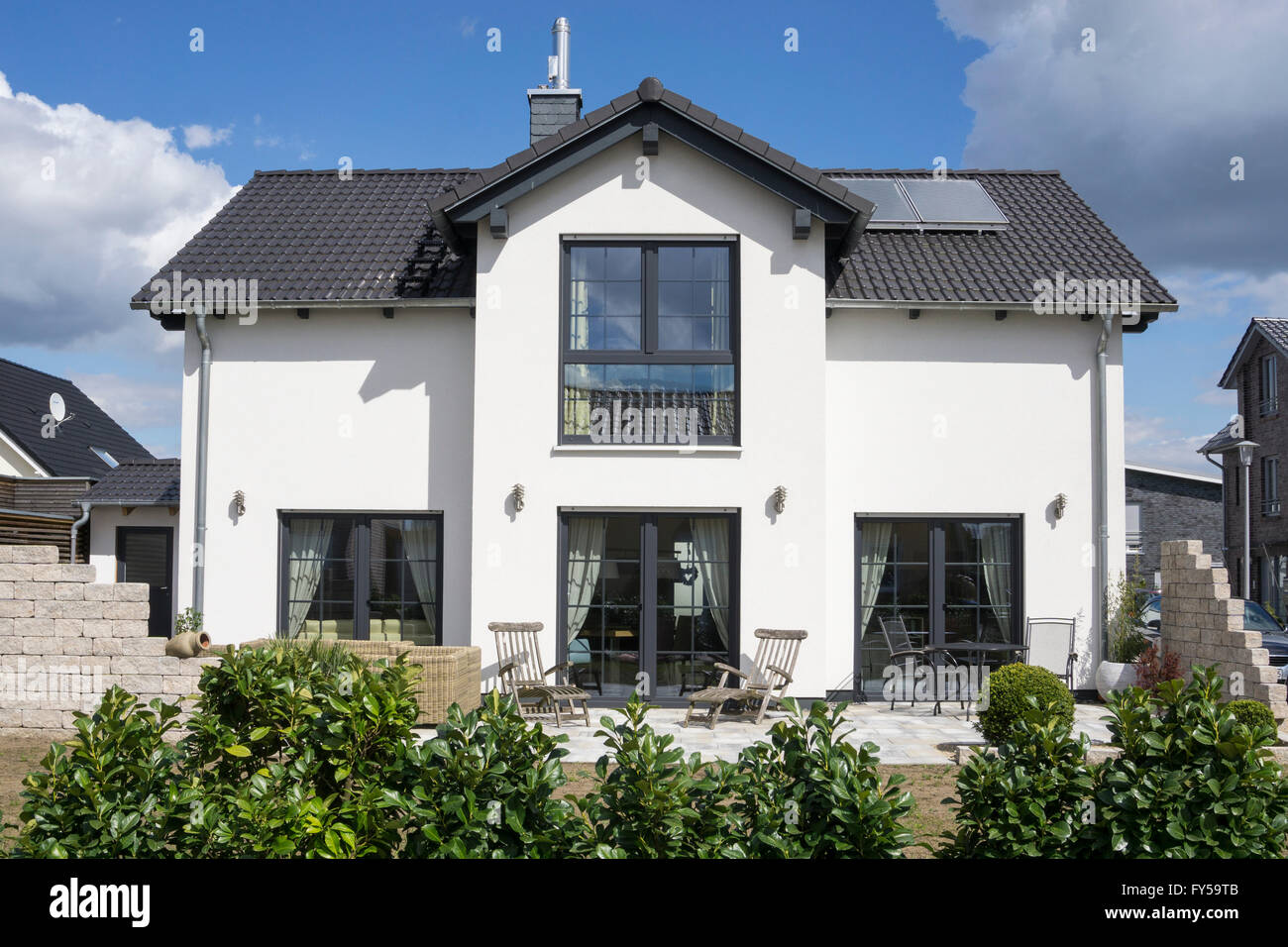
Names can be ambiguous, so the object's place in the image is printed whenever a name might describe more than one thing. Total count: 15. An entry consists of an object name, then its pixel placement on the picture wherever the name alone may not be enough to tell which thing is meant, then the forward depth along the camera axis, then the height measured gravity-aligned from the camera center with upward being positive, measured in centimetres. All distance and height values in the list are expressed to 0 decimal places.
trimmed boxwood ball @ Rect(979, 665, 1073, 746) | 817 -140
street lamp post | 2011 +178
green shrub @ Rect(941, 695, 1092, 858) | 370 -106
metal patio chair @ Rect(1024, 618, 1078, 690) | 1127 -134
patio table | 1058 -134
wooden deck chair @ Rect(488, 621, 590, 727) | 989 -157
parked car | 1432 -166
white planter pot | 1095 -167
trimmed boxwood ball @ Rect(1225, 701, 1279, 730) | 786 -150
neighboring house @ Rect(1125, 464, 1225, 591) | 3762 +100
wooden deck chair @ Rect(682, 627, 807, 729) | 986 -154
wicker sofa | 937 -145
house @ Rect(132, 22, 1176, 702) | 1075 +141
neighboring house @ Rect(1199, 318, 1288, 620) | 3083 +261
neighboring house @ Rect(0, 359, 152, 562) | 1507 +196
